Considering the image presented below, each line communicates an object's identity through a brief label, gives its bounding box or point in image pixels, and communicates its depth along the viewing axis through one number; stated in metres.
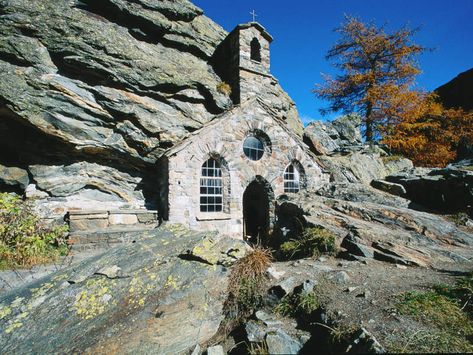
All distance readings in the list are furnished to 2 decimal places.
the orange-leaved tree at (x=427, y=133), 17.77
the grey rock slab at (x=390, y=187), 11.37
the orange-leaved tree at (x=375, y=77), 18.08
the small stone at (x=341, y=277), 4.70
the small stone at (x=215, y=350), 3.69
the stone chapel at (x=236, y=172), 10.60
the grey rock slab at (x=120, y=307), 3.75
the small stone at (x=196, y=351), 3.80
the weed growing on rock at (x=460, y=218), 8.40
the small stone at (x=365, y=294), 4.04
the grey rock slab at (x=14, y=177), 9.71
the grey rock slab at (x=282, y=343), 3.35
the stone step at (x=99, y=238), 8.34
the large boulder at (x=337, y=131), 21.64
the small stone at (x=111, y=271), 4.65
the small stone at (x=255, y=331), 3.61
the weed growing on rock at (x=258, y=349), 3.31
